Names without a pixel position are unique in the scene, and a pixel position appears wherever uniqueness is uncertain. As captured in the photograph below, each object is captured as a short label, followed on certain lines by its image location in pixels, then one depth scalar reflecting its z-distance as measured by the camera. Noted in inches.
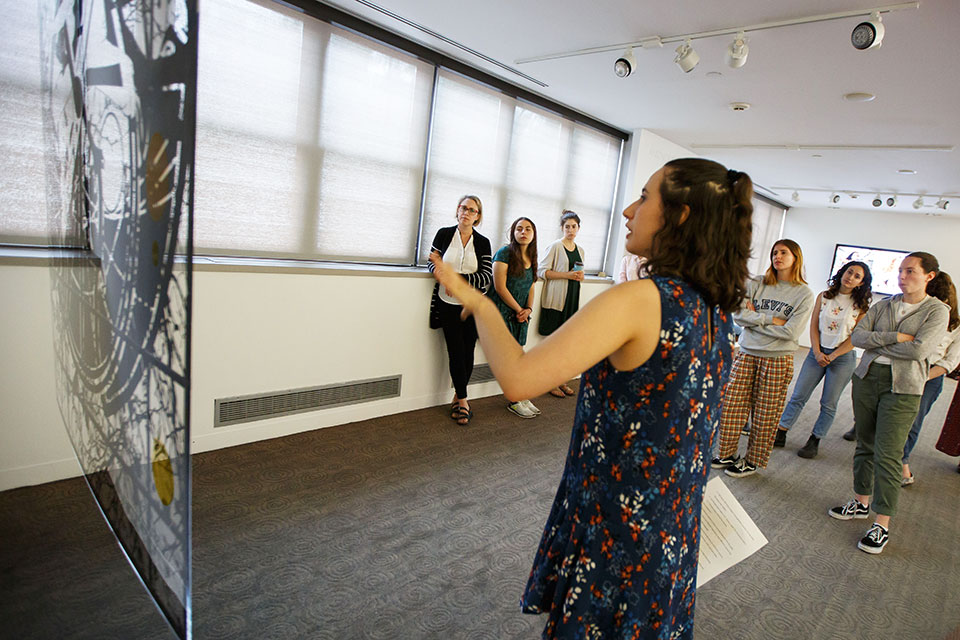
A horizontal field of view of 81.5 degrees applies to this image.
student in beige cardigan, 187.6
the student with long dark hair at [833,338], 152.9
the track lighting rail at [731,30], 94.9
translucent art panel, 21.0
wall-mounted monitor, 388.5
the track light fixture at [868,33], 94.1
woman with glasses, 149.1
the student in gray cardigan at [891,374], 108.3
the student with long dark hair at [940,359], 119.9
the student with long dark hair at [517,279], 163.6
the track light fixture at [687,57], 117.3
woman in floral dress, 34.1
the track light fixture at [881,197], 296.2
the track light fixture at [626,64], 126.3
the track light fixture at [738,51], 109.7
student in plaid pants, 130.5
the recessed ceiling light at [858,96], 142.3
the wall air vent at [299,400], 120.5
